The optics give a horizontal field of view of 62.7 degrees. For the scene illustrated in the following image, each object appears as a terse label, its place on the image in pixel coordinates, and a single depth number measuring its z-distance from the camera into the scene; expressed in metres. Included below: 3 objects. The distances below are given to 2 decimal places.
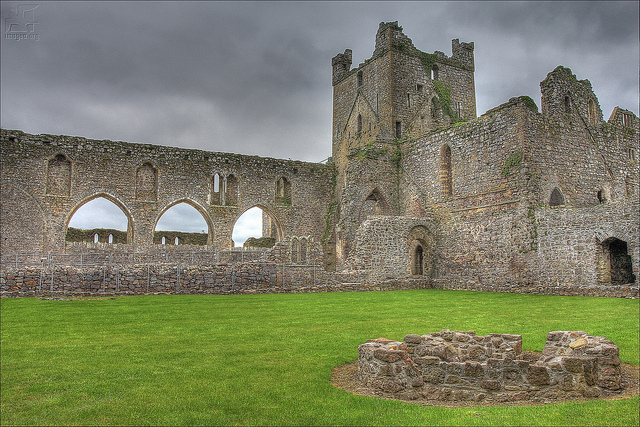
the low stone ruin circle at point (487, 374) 5.50
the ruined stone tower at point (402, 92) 30.33
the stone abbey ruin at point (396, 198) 16.83
